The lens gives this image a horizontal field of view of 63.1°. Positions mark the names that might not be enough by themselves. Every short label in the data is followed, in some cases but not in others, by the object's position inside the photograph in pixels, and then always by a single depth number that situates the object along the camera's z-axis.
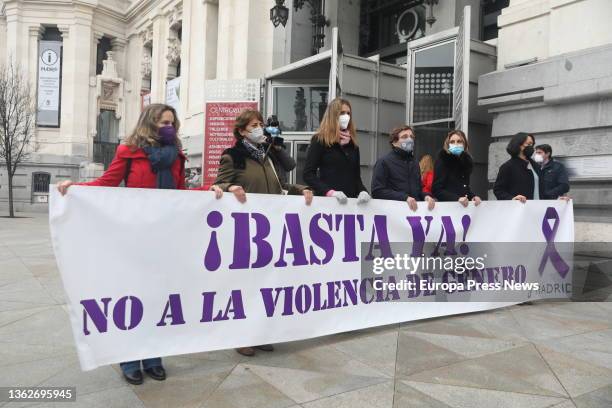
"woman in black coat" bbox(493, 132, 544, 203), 5.57
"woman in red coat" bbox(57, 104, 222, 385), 3.23
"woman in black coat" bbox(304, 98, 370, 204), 4.31
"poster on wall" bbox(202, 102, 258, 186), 13.52
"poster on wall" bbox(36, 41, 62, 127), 27.22
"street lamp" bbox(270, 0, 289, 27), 11.84
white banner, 3.02
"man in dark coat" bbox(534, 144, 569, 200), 6.14
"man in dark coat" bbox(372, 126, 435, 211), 4.66
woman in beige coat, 3.77
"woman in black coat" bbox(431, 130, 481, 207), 5.08
